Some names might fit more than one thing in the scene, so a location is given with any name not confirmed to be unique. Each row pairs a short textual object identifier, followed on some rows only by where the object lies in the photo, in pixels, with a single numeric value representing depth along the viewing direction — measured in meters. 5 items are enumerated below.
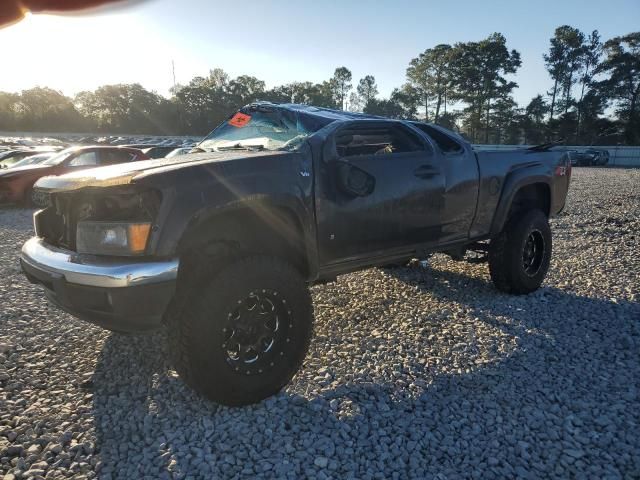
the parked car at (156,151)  14.58
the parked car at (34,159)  11.65
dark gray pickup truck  2.43
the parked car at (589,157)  34.62
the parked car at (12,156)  13.40
